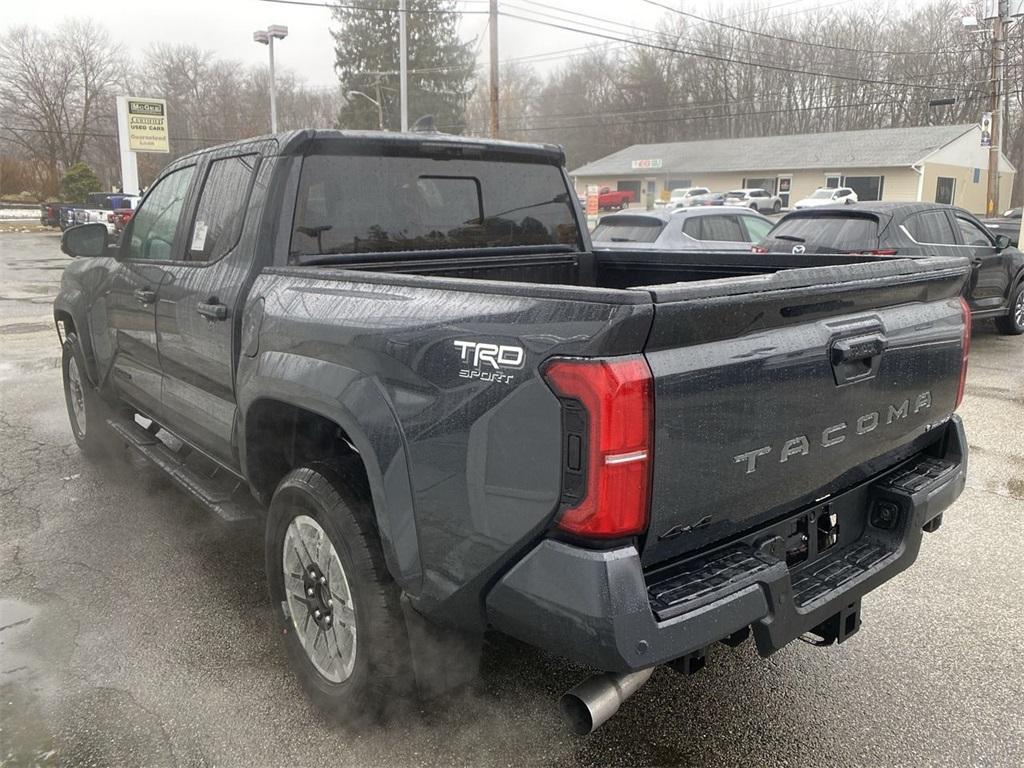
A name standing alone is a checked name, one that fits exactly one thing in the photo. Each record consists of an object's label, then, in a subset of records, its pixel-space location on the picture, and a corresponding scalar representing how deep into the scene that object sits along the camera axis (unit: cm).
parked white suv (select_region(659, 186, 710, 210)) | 4539
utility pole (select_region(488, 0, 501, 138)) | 2403
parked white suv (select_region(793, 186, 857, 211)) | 4023
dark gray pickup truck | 196
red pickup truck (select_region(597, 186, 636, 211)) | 5612
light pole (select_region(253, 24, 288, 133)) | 3338
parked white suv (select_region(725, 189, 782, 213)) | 4406
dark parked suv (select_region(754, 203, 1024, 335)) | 892
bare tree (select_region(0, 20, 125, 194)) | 5725
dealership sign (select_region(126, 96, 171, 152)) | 3766
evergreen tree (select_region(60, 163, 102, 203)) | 4441
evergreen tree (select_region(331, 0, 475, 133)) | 5638
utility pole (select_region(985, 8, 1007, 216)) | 2736
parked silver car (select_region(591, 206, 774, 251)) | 1109
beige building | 4647
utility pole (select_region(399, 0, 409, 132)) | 2380
